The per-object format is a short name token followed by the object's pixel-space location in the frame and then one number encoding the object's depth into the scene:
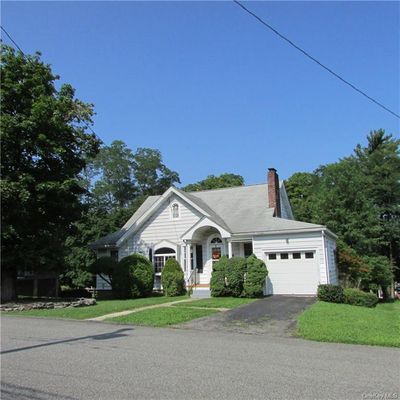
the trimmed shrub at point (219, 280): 21.14
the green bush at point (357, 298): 20.12
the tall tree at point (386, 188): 37.19
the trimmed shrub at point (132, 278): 22.92
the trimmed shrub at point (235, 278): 20.92
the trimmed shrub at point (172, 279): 23.47
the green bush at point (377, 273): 29.42
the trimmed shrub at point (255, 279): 20.56
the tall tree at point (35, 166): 18.94
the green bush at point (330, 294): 19.78
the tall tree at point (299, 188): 50.44
